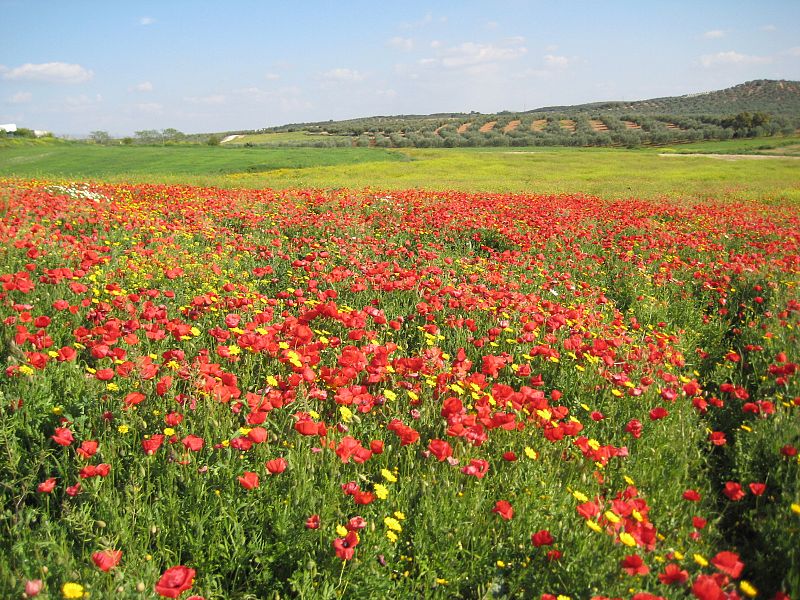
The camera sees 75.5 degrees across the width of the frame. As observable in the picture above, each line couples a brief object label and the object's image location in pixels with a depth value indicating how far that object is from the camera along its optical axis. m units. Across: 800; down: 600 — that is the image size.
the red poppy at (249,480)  2.30
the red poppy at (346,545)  2.11
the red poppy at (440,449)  2.60
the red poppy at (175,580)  1.72
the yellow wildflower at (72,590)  1.68
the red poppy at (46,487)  2.22
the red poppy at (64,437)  2.39
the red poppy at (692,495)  2.61
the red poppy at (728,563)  1.99
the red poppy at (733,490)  2.63
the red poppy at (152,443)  2.47
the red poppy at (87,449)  2.37
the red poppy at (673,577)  2.05
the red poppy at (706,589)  1.83
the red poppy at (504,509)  2.39
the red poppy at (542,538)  2.28
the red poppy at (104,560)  1.76
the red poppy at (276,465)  2.40
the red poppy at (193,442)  2.44
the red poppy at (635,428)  3.23
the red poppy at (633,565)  2.08
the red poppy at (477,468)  2.63
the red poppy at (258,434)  2.50
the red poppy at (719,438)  3.19
